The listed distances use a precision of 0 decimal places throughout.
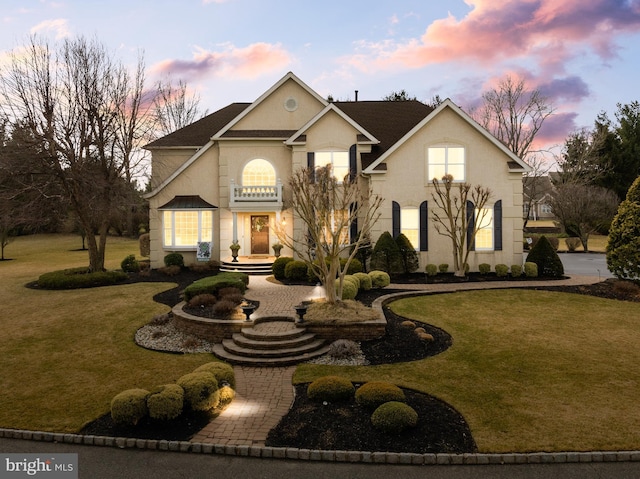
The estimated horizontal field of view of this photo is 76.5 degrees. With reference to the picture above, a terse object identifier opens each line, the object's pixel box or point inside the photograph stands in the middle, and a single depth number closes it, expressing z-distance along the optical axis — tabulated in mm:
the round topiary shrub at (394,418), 7133
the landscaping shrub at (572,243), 36156
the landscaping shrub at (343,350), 11285
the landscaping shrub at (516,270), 21500
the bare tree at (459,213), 21031
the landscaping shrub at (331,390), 8469
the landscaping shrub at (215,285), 15492
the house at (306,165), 22578
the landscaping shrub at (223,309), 13587
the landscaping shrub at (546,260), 21375
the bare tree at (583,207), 37406
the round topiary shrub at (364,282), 18203
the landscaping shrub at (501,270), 21547
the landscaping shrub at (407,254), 21938
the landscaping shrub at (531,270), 21452
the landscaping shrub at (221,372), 8805
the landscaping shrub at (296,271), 20469
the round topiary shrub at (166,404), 7453
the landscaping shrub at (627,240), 17453
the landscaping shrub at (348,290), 15633
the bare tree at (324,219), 13820
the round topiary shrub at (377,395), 8008
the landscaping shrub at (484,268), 22062
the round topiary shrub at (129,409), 7430
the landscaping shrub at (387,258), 21130
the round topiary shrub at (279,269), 21078
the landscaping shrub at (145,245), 32344
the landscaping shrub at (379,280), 18719
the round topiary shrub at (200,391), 7848
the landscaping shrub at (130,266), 24891
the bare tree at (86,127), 21750
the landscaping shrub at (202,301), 14797
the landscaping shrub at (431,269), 21703
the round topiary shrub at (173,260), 24328
